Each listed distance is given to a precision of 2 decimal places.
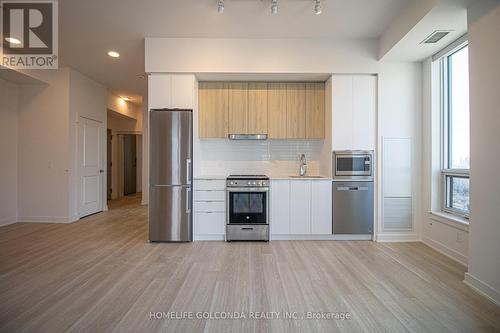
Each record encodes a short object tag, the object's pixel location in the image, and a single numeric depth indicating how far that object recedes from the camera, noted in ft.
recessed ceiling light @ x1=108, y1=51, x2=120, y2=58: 13.71
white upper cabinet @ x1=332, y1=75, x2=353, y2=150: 12.60
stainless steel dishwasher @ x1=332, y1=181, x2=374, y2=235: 12.45
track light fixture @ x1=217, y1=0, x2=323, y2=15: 9.26
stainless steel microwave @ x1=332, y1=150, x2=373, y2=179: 12.50
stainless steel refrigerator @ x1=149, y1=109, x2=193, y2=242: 11.91
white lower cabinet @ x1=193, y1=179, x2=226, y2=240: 12.41
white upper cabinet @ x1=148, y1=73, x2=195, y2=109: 12.29
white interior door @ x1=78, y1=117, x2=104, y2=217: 17.12
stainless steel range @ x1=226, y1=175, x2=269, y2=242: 12.30
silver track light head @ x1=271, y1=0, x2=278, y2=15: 9.29
